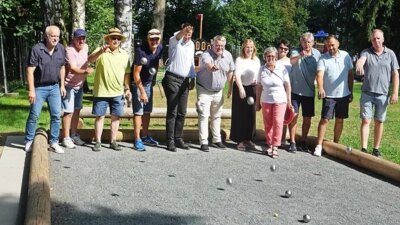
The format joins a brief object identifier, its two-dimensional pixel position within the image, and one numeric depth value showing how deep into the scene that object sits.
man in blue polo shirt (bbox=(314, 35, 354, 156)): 7.27
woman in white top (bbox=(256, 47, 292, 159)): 7.31
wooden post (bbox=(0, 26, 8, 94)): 14.22
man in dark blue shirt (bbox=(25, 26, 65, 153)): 6.50
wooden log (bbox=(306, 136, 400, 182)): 6.30
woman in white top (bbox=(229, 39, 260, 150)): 7.59
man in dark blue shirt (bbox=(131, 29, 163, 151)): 7.20
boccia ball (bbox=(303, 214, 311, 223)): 4.64
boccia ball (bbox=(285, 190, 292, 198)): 5.45
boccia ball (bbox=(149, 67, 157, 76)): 7.32
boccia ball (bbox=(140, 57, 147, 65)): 7.14
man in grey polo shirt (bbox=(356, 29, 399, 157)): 7.18
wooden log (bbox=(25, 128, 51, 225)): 3.77
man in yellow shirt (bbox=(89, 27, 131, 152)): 7.07
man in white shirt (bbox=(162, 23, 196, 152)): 7.27
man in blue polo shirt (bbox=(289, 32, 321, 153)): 7.51
